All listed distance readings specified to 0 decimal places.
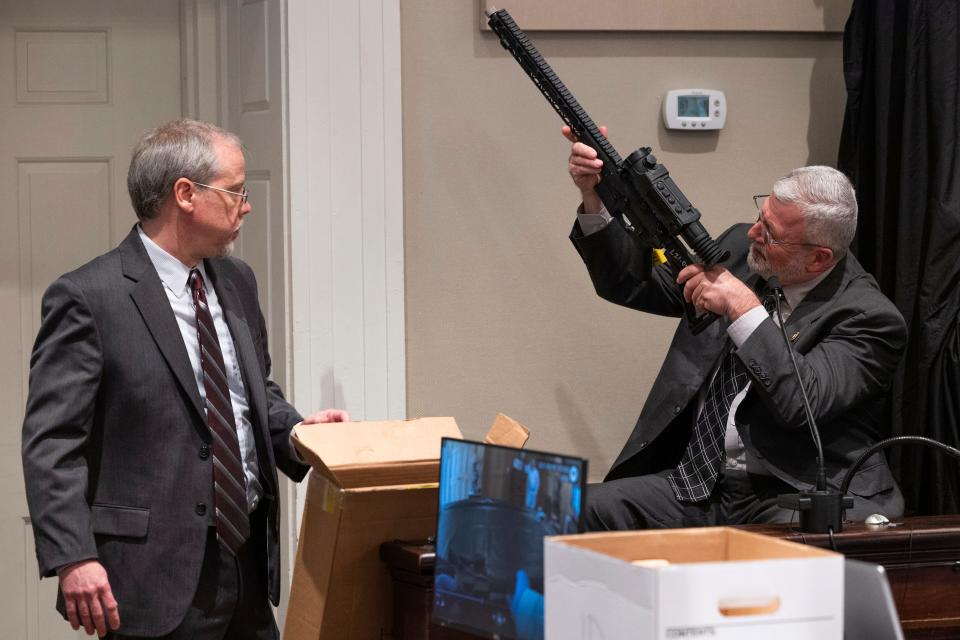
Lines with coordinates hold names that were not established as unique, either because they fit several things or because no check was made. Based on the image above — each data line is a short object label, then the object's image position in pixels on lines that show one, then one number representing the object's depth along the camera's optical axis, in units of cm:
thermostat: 655
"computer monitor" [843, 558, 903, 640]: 297
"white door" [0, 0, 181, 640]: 685
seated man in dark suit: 518
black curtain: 611
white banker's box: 265
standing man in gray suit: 425
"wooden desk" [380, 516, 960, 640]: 439
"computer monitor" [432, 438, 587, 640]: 321
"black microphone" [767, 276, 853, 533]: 441
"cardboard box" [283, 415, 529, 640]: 437
